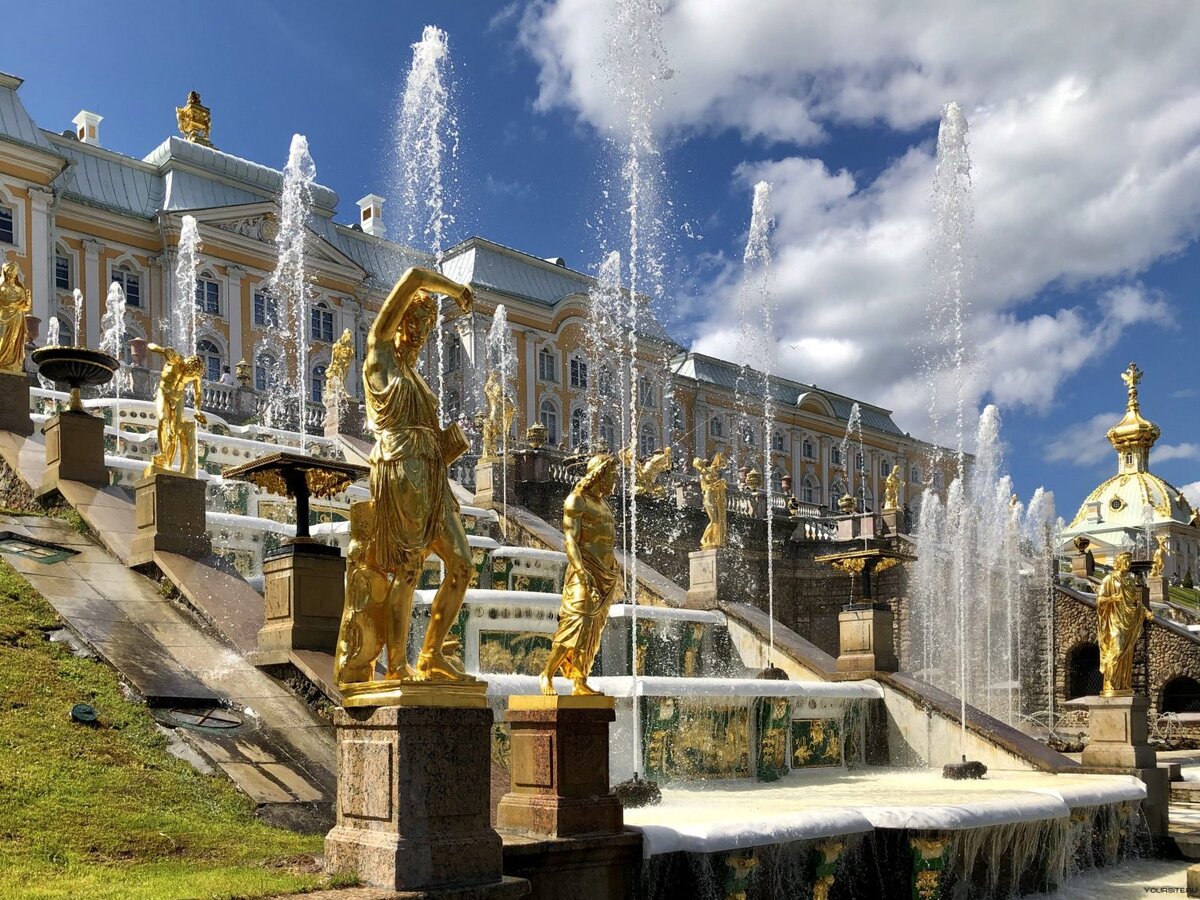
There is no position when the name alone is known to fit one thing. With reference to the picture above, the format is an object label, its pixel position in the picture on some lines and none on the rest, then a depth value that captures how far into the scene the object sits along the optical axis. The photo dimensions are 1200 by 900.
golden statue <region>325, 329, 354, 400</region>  29.22
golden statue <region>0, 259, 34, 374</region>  16.91
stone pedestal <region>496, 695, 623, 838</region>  8.29
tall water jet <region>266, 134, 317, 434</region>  50.94
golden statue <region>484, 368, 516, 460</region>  28.28
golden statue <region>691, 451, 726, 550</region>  23.52
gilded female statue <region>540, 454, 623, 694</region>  8.96
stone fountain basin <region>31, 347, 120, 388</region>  14.31
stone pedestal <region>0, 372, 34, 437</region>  16.97
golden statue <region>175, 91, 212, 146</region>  53.69
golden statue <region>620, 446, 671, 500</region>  28.17
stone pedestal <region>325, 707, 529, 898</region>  6.91
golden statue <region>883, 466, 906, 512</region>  37.53
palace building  44.44
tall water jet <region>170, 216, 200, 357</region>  47.16
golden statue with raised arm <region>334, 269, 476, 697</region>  7.52
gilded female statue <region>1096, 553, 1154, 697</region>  16.70
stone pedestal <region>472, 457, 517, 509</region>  26.75
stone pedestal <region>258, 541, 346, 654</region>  10.80
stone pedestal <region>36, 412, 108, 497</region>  14.29
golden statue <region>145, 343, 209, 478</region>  14.23
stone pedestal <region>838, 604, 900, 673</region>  18.06
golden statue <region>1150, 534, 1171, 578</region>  43.14
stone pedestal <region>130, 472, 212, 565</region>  12.61
